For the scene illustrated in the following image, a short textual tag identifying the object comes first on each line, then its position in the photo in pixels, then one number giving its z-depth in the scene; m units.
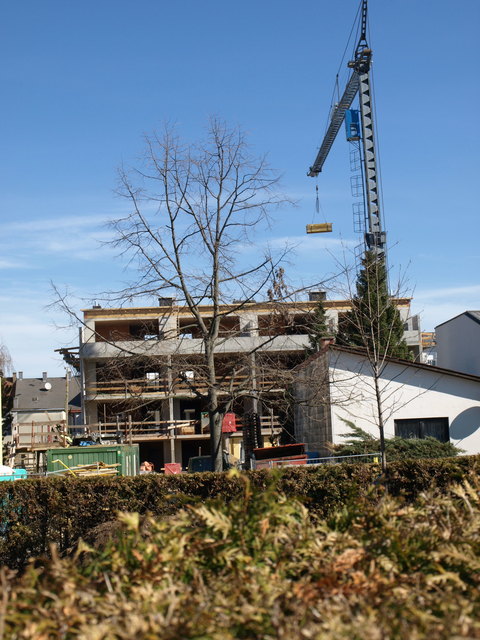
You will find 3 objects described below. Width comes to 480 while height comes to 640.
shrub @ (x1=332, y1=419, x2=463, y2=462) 20.22
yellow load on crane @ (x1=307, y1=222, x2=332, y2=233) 72.12
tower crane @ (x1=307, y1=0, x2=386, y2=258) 55.76
